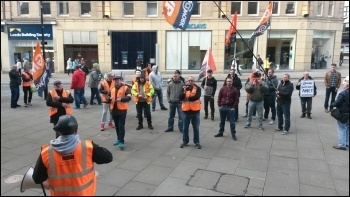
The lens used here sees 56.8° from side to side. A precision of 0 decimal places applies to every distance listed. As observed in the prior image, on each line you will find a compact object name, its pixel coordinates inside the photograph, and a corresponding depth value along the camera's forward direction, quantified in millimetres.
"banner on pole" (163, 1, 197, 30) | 10492
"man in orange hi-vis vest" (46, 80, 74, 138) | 6965
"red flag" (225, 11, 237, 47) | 14038
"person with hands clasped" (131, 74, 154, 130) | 9008
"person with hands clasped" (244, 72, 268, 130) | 9117
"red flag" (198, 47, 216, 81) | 11094
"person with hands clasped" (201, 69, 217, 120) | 10133
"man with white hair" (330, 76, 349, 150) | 7191
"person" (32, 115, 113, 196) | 2926
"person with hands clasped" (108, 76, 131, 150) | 7359
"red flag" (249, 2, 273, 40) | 12869
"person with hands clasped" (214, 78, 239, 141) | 8195
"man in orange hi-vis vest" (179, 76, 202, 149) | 7496
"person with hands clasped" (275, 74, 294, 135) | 8688
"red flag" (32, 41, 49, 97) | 10638
